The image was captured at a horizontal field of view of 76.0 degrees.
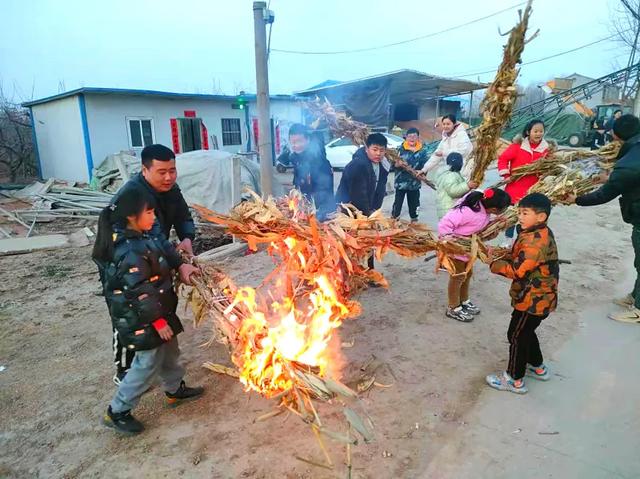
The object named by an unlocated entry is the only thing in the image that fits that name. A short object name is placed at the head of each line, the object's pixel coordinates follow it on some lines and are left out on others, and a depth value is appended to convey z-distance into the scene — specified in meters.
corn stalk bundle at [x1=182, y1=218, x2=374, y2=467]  1.83
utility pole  6.33
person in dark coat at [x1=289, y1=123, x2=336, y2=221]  4.63
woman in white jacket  5.09
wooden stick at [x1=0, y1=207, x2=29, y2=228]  8.39
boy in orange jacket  2.68
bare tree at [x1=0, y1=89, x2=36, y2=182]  16.97
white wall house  13.85
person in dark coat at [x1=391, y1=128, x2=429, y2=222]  6.93
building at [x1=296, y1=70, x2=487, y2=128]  15.84
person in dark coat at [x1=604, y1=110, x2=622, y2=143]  18.84
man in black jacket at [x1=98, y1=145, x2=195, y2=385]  2.73
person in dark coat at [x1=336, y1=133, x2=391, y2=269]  4.20
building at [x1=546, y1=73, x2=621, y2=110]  26.52
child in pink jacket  3.19
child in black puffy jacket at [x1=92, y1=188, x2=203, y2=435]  2.37
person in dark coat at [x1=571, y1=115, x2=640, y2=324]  3.52
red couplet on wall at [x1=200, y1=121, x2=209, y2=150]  16.55
